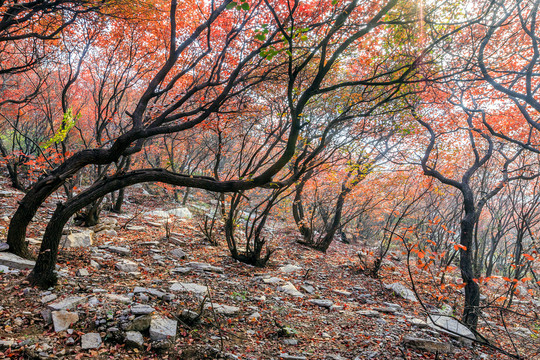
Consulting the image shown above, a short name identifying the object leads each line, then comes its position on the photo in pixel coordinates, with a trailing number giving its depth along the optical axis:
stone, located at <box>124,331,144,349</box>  3.06
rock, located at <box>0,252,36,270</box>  4.02
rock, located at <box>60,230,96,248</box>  5.72
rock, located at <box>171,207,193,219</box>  12.23
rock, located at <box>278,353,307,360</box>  3.40
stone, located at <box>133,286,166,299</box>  4.20
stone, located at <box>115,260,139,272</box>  5.14
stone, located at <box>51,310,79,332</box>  3.04
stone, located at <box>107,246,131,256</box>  6.11
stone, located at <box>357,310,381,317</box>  5.29
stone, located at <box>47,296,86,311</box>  3.29
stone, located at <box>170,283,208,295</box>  4.69
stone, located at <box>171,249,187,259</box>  6.77
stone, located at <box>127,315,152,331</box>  3.26
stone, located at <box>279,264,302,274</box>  7.14
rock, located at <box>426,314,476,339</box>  4.66
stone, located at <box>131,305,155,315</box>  3.49
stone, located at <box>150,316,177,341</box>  3.25
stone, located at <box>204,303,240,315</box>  4.25
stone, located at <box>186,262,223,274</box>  6.14
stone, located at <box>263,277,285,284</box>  6.09
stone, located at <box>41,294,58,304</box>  3.46
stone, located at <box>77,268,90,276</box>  4.45
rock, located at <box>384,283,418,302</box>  6.72
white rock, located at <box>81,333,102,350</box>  2.90
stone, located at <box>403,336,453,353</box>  4.06
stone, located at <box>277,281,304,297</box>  5.69
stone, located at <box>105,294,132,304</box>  3.77
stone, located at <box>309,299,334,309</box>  5.37
